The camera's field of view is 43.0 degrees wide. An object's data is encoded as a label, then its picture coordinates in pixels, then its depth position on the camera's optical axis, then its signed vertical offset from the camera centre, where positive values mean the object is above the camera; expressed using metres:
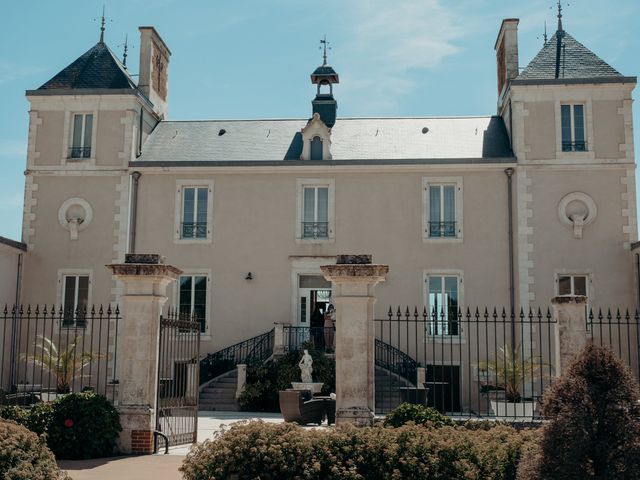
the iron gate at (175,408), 12.43 -0.93
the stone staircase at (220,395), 20.42 -1.16
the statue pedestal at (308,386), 17.73 -0.77
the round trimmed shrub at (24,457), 8.04 -1.12
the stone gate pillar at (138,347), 11.85 +0.02
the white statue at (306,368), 18.53 -0.40
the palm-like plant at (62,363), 17.09 -0.35
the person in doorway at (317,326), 21.70 +0.68
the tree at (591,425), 7.14 -0.63
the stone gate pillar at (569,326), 11.49 +0.40
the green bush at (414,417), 10.47 -0.83
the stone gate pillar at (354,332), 11.18 +0.26
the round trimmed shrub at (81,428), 11.43 -1.14
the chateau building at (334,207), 22.23 +4.03
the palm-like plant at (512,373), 14.75 -0.38
